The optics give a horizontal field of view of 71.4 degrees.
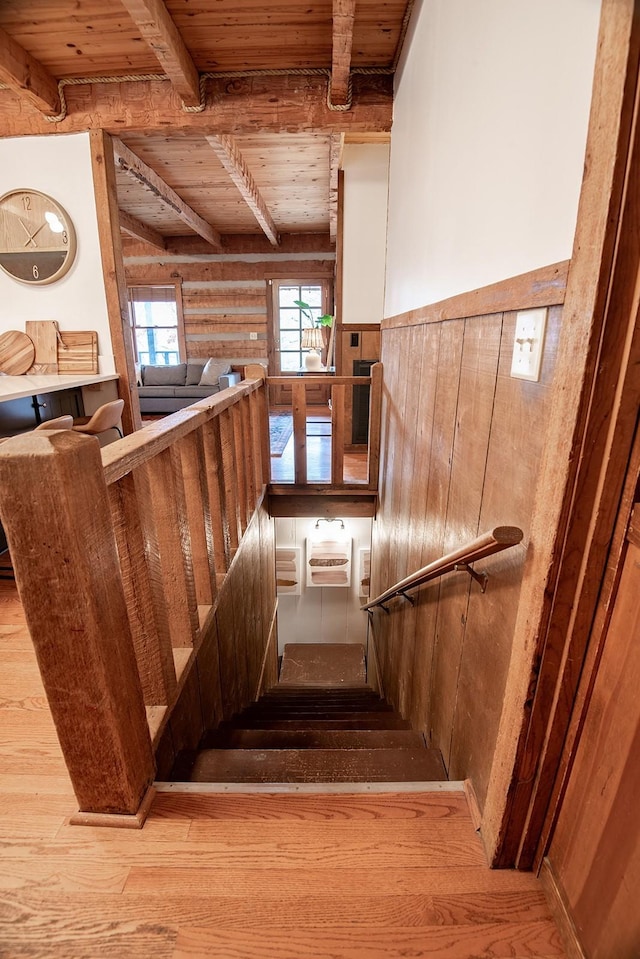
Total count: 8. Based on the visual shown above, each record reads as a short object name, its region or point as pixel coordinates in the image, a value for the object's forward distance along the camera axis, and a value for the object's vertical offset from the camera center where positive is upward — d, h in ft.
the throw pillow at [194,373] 23.08 -1.69
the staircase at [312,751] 4.56 -4.51
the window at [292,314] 24.00 +1.34
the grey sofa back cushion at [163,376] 23.17 -1.84
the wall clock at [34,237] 10.09 +2.23
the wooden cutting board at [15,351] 10.82 -0.29
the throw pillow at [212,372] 22.55 -1.59
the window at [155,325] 24.93 +0.77
